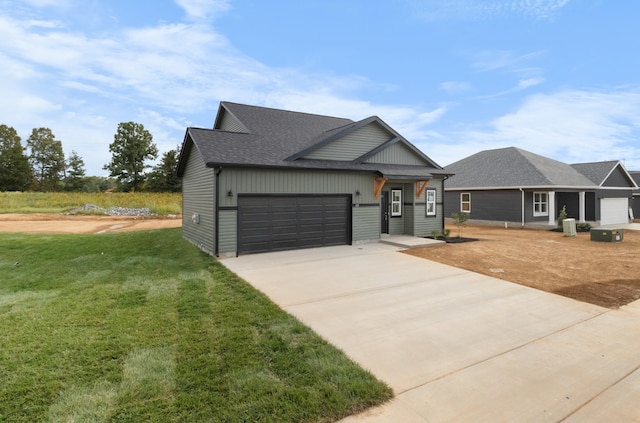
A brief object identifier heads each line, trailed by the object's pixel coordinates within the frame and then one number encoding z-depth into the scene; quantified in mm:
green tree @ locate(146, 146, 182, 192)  44219
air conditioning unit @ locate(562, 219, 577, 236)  15633
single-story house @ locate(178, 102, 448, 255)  10227
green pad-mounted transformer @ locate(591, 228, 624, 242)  13312
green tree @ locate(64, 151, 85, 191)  49781
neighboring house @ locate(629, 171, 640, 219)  27109
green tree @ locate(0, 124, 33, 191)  44688
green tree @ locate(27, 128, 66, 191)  49947
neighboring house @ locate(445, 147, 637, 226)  19031
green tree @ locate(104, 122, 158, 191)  44438
